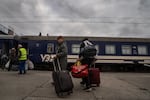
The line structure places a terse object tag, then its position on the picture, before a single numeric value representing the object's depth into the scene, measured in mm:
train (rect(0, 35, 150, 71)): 16594
